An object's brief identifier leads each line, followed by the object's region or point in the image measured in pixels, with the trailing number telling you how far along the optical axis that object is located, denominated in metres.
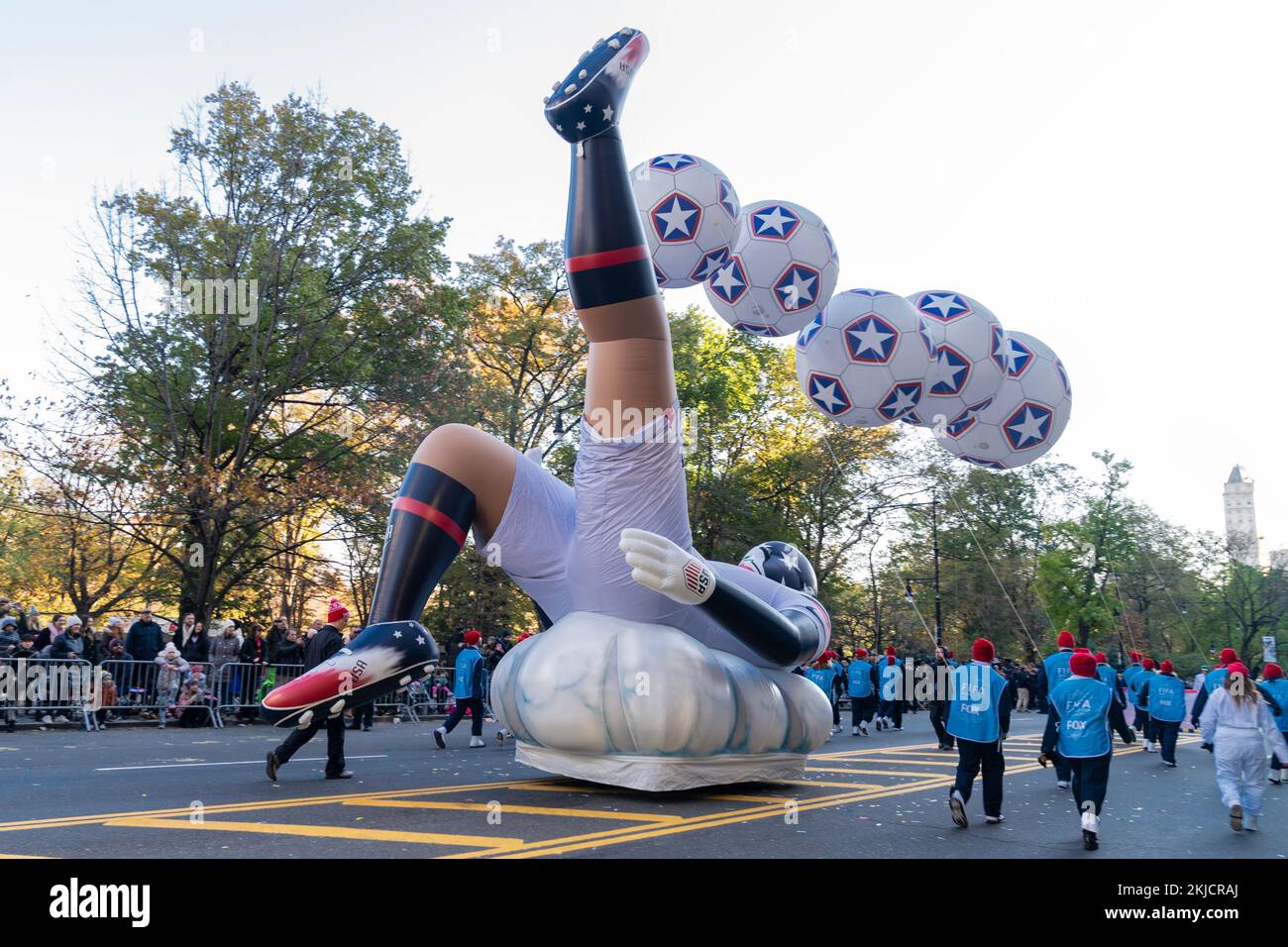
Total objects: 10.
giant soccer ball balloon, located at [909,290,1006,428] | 13.22
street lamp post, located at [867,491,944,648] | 39.38
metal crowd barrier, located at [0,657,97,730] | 15.52
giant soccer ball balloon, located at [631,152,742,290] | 12.18
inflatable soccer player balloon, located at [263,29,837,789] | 7.88
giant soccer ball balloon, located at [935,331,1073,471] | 13.64
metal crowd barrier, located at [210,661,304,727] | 18.63
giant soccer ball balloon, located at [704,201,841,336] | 13.16
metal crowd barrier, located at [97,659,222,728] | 17.41
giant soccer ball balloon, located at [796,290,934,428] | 12.81
